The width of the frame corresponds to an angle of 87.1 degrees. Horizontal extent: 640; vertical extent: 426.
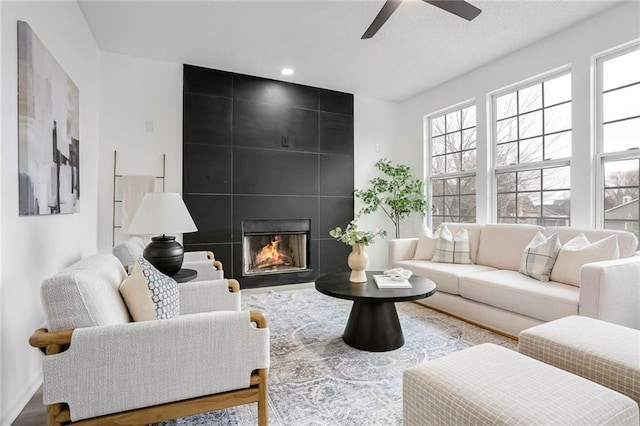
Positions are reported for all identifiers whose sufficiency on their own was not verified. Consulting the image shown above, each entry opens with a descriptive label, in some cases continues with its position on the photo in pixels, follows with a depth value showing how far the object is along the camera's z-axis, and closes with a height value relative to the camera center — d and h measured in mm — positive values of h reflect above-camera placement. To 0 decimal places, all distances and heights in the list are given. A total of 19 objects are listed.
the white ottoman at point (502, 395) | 1038 -613
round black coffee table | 2395 -782
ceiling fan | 2266 +1425
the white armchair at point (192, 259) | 2508 -432
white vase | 2732 -411
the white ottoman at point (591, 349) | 1350 -610
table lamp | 2273 -86
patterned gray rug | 1712 -1020
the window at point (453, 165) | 4422 +653
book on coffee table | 2553 -545
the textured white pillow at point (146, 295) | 1562 -391
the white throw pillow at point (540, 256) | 2840 -388
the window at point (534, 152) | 3439 +668
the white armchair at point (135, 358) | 1220 -567
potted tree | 4891 +278
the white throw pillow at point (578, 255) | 2525 -335
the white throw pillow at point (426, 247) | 3988 -411
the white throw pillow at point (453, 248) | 3686 -404
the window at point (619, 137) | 2898 +667
